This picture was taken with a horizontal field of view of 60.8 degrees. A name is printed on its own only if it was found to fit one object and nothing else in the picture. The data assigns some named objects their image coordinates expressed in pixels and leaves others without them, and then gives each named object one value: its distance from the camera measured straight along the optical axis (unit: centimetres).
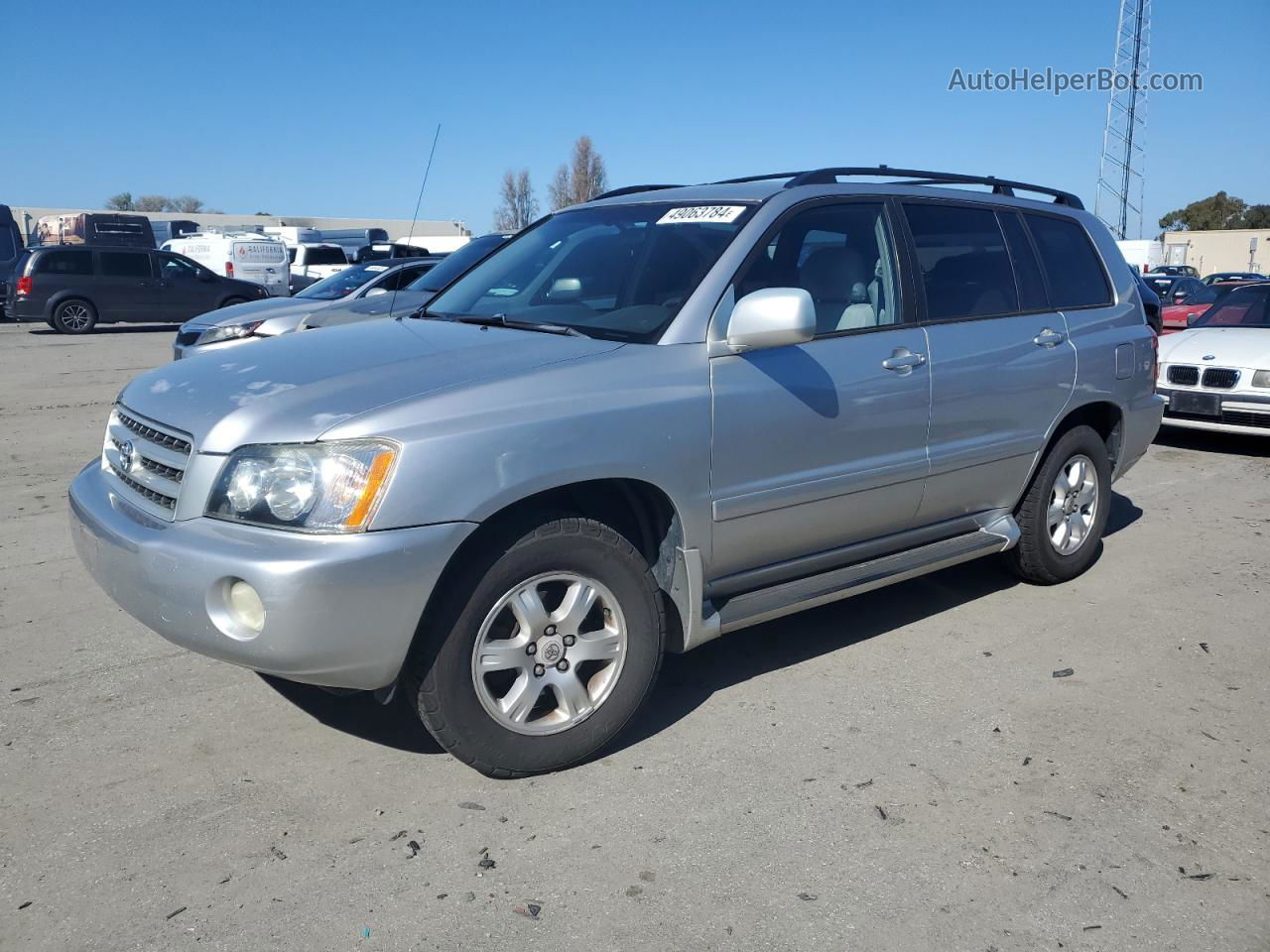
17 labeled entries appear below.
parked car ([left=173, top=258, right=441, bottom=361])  1028
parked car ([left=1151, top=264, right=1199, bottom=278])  4494
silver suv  303
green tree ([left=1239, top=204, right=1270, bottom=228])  9138
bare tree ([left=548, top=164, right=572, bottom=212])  6965
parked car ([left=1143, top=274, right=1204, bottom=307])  2146
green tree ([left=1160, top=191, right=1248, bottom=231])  9100
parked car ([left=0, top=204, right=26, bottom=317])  2504
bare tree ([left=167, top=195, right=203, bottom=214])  9079
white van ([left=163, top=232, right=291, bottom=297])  2492
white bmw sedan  884
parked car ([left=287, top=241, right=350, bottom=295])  2812
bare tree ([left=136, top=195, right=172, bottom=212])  9581
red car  1510
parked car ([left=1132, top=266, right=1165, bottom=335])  727
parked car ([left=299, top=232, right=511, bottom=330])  901
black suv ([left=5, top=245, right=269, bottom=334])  2006
